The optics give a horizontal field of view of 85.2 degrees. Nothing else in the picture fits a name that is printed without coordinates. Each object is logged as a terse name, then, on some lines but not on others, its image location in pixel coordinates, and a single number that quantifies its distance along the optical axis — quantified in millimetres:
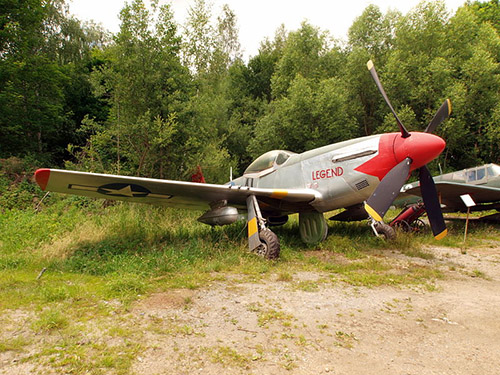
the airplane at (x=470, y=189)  8222
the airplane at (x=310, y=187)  4652
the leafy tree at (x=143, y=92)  9695
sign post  6969
